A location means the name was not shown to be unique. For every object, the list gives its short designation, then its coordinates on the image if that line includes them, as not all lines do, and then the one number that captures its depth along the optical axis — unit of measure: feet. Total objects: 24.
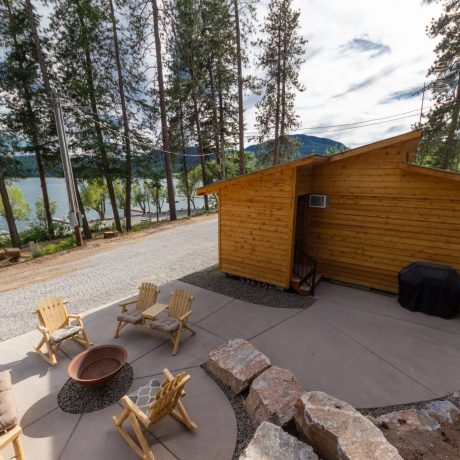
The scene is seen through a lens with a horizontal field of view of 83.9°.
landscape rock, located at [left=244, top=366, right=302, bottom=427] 10.10
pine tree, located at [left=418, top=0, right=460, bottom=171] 40.01
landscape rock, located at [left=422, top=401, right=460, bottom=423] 9.66
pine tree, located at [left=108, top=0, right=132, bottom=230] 45.59
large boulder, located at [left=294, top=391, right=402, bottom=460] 7.32
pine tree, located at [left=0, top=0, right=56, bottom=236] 40.75
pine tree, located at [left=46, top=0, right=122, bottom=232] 42.47
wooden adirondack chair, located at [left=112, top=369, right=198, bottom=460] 9.34
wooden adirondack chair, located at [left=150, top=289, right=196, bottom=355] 15.67
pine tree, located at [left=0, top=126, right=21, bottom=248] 43.98
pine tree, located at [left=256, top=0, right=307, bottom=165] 52.90
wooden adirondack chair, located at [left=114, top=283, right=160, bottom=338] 17.89
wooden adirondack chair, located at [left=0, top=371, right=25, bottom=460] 9.05
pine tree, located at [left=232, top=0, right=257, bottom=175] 48.10
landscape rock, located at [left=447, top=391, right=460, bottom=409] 10.63
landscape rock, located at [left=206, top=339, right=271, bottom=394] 12.23
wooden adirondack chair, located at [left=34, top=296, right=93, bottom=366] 15.16
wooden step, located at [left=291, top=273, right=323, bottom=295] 22.08
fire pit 11.84
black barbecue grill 17.56
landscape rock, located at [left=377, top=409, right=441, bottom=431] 9.27
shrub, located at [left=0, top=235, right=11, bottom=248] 55.86
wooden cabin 18.90
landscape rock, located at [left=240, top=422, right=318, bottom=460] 7.91
